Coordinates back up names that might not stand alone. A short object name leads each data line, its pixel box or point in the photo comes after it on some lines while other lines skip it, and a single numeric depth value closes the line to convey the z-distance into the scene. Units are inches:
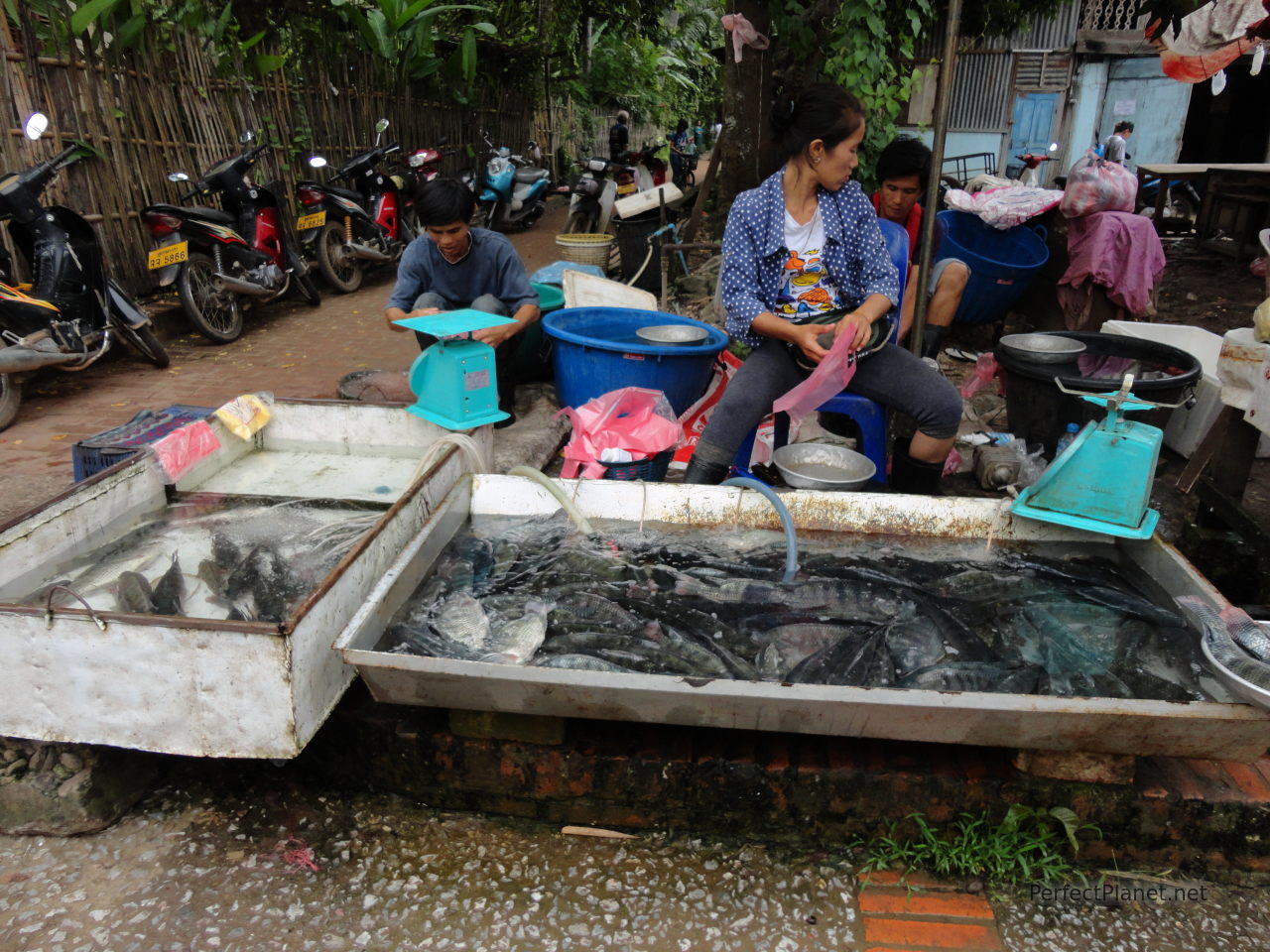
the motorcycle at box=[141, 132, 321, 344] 226.7
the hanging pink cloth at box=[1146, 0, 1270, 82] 128.2
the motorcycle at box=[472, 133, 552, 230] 436.5
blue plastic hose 100.2
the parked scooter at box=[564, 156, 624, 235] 349.7
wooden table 351.9
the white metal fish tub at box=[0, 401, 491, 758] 70.9
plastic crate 119.1
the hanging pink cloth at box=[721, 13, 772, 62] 236.1
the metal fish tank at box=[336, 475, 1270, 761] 72.7
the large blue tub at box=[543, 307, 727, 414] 146.2
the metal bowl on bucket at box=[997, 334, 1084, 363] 144.7
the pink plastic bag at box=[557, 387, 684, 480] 136.4
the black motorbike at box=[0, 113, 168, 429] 176.9
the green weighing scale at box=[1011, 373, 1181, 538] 93.9
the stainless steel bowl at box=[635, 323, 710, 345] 153.0
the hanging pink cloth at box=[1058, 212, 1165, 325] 200.2
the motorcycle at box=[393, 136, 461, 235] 346.0
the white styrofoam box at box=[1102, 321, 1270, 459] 154.5
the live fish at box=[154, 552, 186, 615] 90.4
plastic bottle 128.3
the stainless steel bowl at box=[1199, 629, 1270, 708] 69.3
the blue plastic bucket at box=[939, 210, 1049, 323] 219.1
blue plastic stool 135.9
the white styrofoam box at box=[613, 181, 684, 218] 284.4
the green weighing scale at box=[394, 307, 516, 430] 127.4
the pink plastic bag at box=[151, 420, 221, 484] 116.1
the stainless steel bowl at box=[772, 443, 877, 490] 125.2
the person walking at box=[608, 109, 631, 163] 572.1
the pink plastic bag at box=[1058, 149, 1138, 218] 204.5
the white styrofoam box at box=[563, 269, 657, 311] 184.1
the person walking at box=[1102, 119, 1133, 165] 423.5
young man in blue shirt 158.7
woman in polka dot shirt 120.0
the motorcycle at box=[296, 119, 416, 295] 297.3
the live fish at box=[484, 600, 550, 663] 84.6
